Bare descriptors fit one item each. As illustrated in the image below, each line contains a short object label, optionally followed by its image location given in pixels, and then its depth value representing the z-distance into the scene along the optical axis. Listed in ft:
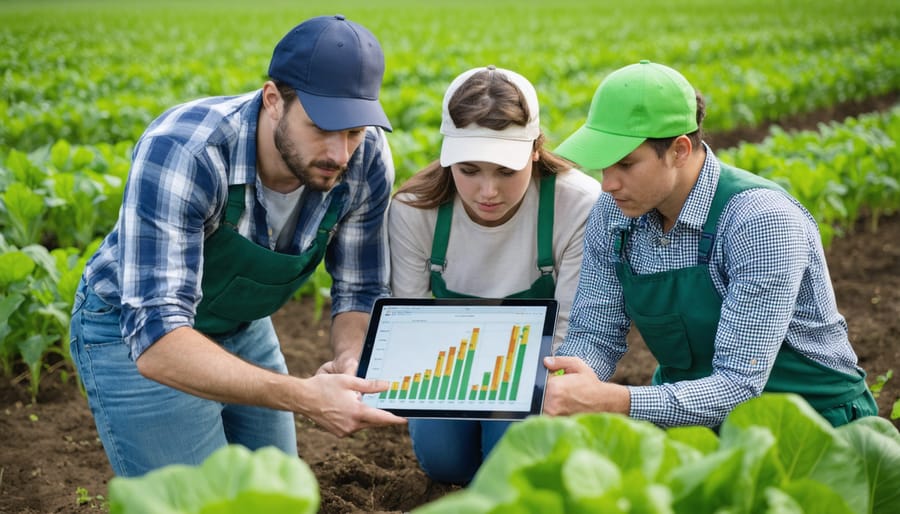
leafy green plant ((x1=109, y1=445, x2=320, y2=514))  3.93
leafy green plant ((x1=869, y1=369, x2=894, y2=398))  12.28
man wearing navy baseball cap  8.26
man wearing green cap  7.83
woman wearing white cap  9.32
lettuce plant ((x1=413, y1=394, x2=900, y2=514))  3.87
